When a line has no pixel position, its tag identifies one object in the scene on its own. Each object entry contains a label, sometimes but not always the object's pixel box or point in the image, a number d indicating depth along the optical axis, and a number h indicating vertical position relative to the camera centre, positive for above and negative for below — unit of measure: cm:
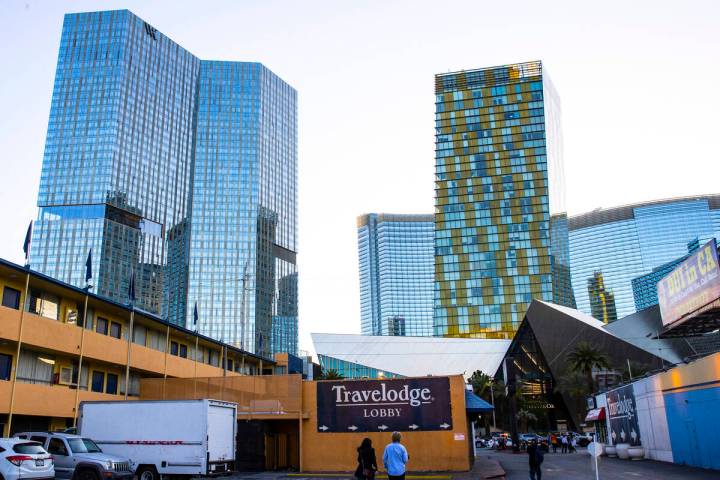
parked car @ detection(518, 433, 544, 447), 6123 -249
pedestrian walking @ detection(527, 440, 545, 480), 2286 -163
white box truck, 2216 -28
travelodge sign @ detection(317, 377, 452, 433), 3028 +59
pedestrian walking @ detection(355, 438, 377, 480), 1771 -115
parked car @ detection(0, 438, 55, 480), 1716 -84
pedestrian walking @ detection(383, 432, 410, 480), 1527 -99
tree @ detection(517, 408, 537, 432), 8525 -40
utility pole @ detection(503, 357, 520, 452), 4772 +196
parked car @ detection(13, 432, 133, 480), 2003 -98
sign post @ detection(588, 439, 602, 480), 1797 -103
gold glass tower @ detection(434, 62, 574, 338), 13675 +4673
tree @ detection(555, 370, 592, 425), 7638 +284
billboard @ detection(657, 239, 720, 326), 2475 +529
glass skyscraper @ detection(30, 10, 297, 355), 16700 +6423
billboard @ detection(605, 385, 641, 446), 3852 -31
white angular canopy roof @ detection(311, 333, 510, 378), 9569 +994
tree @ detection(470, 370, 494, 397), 8762 +454
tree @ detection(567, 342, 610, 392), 7025 +570
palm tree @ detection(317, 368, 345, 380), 8525 +635
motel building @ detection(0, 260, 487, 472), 2973 +128
